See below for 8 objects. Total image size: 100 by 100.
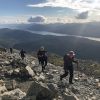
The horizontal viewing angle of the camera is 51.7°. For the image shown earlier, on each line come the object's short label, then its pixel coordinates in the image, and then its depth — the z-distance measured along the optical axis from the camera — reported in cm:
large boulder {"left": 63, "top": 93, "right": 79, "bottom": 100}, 493
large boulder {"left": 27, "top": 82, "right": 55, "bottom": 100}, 494
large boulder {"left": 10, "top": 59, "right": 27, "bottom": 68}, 970
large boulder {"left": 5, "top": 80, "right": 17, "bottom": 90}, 571
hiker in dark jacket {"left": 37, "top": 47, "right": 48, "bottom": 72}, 957
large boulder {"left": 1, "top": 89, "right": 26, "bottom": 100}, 462
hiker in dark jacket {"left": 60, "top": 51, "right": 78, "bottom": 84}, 714
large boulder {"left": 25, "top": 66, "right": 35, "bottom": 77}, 775
